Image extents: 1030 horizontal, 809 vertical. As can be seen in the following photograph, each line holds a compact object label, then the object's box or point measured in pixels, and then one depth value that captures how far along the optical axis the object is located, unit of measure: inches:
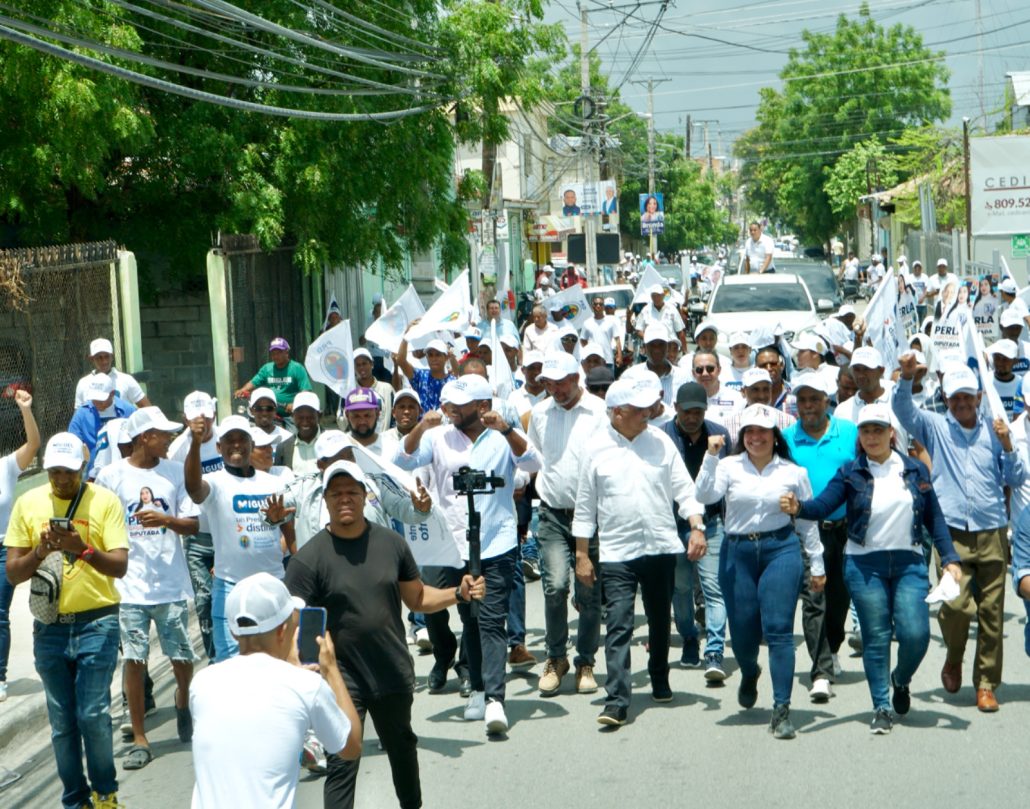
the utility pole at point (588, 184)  1608.0
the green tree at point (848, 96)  3051.2
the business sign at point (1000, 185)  1587.1
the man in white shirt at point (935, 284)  1032.5
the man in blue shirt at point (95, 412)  450.0
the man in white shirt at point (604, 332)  835.4
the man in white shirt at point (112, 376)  488.4
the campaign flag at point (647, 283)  877.8
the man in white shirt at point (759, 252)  1196.5
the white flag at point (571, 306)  819.4
